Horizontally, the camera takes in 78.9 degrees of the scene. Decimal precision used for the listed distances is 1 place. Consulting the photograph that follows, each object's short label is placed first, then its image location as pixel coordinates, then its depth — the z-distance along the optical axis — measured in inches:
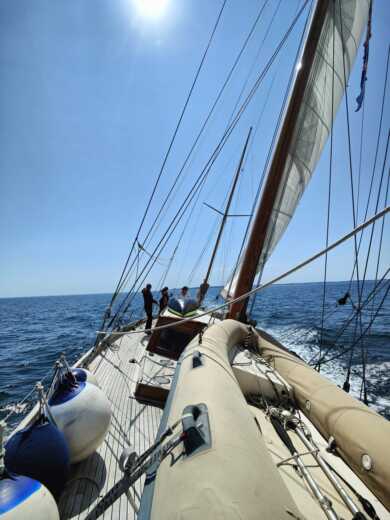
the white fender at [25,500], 61.4
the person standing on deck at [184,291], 324.4
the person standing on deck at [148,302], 329.1
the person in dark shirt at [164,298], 372.0
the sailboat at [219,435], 49.4
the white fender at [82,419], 104.7
